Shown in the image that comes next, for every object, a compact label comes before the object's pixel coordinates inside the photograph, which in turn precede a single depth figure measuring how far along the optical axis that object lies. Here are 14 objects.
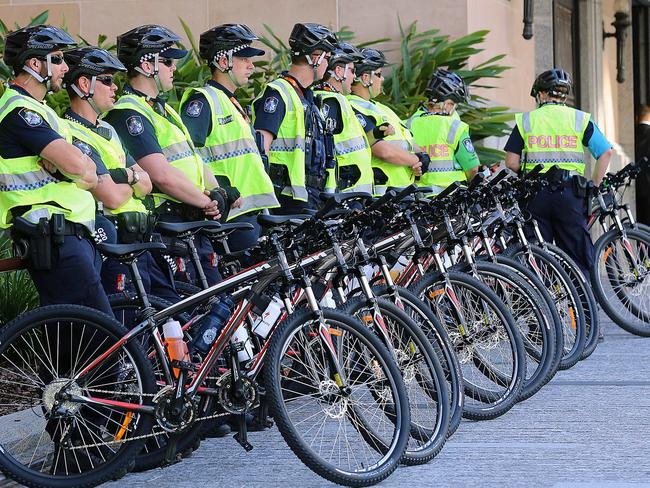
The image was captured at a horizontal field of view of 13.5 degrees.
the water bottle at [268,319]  11.29
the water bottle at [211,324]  11.29
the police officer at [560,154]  20.01
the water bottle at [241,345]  11.19
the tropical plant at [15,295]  16.12
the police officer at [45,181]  10.97
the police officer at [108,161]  12.39
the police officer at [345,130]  17.35
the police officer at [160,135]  13.32
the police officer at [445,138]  20.69
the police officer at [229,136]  14.57
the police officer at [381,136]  18.80
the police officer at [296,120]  15.89
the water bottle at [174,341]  11.14
